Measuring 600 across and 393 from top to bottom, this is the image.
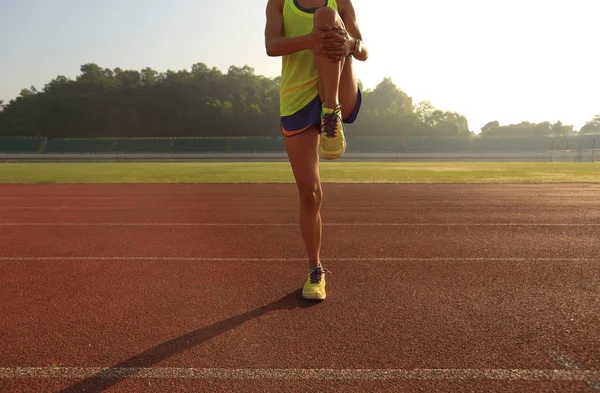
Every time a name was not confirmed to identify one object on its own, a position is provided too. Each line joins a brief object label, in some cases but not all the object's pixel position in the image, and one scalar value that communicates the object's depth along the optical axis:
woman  2.87
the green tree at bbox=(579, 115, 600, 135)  91.31
